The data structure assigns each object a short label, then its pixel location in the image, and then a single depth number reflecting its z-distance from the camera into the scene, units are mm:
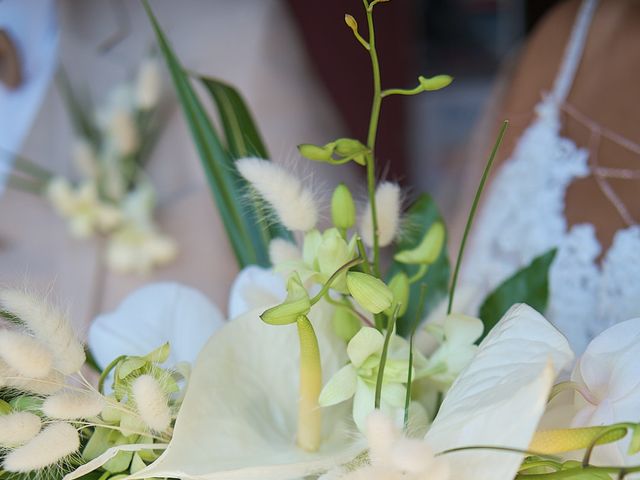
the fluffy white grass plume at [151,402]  254
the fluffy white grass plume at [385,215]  306
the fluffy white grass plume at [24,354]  239
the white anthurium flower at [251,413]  258
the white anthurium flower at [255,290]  340
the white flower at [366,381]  270
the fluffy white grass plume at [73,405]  245
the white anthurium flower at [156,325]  358
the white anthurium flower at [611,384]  240
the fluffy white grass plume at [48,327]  255
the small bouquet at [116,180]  817
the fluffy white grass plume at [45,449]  241
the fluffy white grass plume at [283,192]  280
